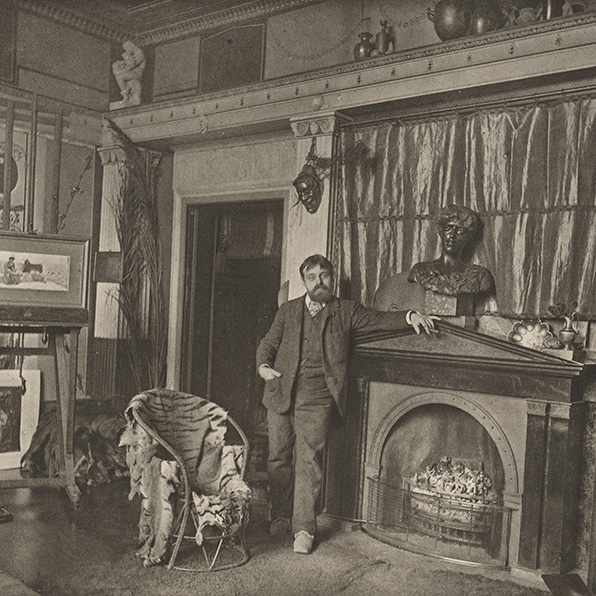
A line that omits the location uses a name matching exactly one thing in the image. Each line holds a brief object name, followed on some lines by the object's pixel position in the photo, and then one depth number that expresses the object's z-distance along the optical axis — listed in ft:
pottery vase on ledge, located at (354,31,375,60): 16.63
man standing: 14.05
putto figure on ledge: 21.75
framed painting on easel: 15.99
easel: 15.90
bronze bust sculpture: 14.83
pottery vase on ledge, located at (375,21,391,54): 16.61
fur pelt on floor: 17.89
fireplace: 12.78
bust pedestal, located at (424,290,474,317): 14.90
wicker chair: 12.24
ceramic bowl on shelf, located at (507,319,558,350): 13.76
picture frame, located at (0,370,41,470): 19.06
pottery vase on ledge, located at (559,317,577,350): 13.46
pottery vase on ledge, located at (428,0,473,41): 14.88
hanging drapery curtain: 13.99
